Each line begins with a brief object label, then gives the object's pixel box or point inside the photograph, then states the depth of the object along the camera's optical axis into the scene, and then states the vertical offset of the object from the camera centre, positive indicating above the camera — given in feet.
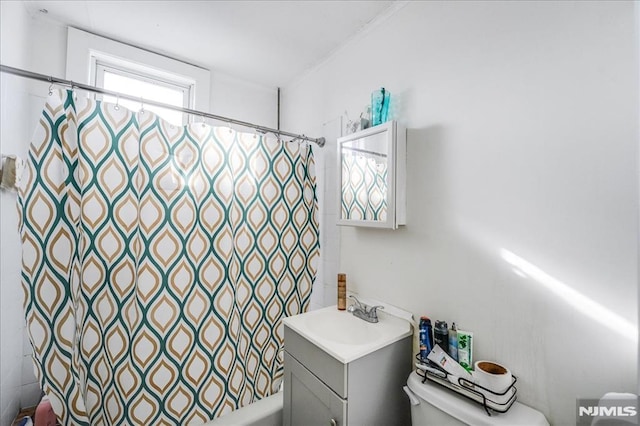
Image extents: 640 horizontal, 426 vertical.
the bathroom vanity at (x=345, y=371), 3.48 -2.13
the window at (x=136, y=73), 5.29 +3.08
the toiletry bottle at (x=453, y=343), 3.51 -1.60
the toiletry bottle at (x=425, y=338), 3.60 -1.59
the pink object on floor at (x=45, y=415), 4.36 -3.32
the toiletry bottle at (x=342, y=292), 5.16 -1.42
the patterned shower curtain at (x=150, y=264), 3.52 -0.78
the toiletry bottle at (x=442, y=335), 3.57 -1.52
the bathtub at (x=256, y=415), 4.61 -3.51
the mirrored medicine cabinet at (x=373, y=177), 4.22 +0.70
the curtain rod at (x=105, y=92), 3.15 +1.65
